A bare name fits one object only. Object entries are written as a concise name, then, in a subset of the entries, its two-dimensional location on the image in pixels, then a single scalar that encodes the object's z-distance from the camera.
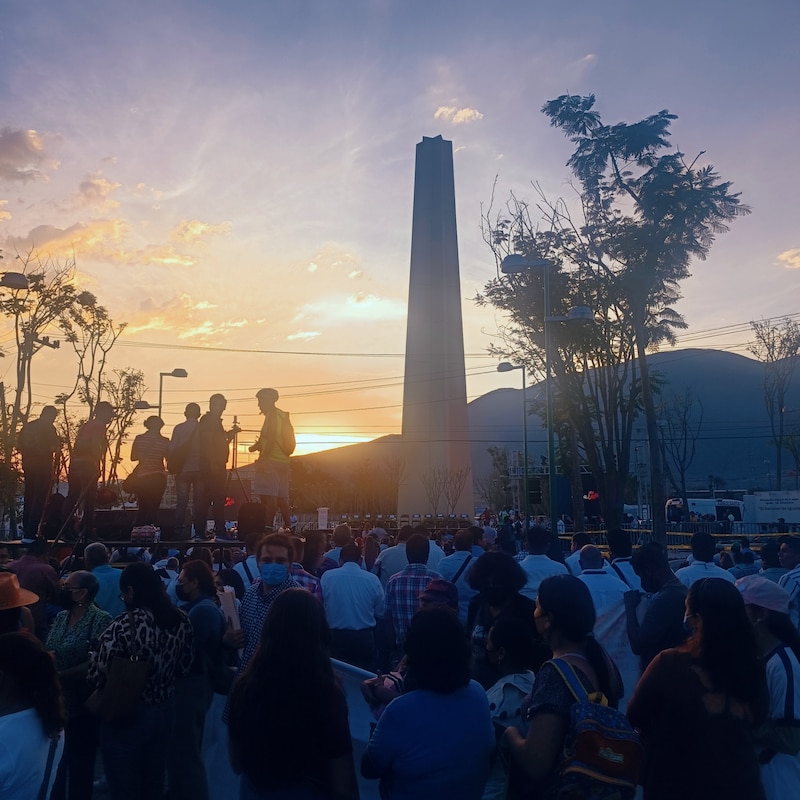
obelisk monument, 46.62
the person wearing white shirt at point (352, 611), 7.65
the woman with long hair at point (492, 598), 4.75
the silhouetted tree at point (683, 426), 67.19
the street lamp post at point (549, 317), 21.83
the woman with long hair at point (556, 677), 3.20
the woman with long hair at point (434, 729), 3.46
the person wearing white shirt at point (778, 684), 3.93
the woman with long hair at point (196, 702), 5.61
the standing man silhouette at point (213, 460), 11.65
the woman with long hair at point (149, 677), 4.87
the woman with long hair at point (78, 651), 5.55
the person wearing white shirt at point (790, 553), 9.91
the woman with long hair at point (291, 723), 3.39
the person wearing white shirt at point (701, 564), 7.37
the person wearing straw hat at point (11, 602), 5.17
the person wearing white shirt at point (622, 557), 7.42
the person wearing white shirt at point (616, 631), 6.62
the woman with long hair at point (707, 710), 3.51
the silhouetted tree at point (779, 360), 53.31
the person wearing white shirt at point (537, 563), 7.04
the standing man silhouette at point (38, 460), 11.60
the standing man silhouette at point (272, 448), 11.95
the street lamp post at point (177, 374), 28.53
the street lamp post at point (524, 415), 27.12
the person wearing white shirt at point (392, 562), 9.72
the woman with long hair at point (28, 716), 3.50
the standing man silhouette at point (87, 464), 11.47
